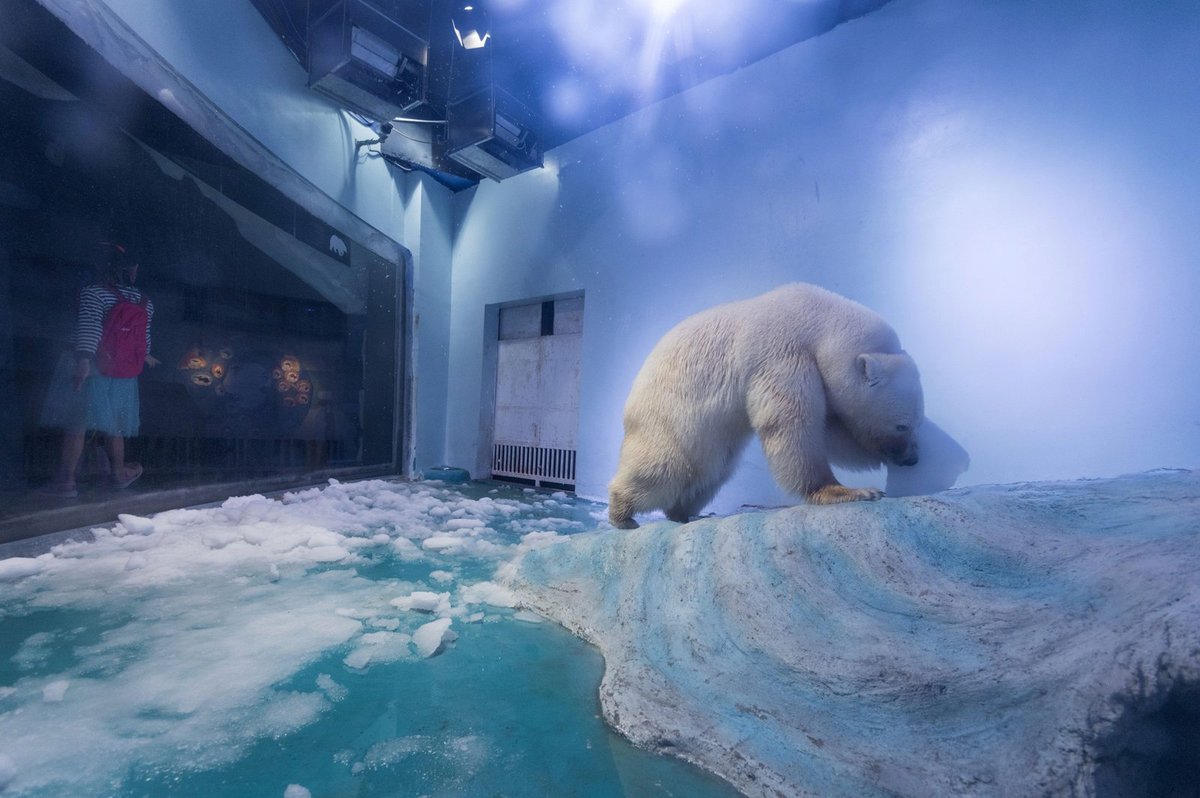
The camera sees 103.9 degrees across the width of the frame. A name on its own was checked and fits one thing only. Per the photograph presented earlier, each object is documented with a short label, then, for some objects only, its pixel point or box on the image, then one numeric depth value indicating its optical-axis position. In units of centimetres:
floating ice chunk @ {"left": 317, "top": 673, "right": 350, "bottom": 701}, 118
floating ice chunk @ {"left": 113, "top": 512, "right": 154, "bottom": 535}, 251
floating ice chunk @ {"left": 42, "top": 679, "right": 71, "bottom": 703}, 111
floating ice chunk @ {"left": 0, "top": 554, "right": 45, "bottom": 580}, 183
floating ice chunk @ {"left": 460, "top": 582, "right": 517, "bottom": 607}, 188
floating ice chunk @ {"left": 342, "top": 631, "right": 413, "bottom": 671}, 136
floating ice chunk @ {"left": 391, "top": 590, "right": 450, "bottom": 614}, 178
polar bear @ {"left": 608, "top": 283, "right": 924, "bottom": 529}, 175
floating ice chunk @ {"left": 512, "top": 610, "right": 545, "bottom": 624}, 176
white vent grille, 479
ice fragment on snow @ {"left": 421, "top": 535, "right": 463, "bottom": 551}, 258
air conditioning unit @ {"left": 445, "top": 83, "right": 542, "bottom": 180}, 404
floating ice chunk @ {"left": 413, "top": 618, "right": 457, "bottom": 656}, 145
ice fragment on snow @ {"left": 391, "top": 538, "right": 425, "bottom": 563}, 245
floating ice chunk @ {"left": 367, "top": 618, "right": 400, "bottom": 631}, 160
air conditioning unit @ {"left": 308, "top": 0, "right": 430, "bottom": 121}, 345
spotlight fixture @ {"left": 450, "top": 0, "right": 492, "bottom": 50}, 377
